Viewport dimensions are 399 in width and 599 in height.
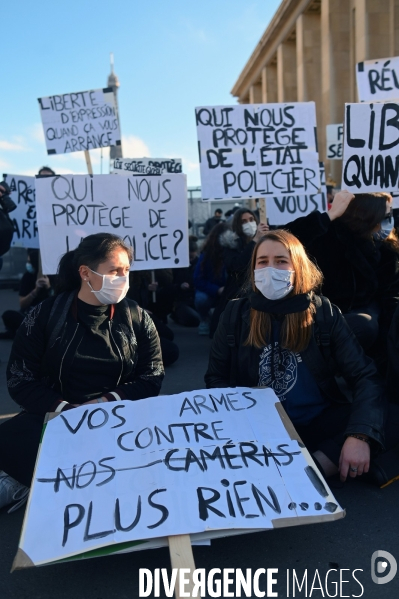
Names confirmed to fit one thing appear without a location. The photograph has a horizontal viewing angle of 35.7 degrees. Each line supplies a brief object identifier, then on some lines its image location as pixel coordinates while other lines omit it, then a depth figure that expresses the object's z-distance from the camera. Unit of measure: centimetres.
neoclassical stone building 1934
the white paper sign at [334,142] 1145
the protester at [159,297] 594
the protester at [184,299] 828
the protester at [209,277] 713
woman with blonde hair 304
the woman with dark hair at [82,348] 303
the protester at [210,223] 1387
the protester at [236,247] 589
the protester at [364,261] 429
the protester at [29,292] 667
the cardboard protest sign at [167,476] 214
